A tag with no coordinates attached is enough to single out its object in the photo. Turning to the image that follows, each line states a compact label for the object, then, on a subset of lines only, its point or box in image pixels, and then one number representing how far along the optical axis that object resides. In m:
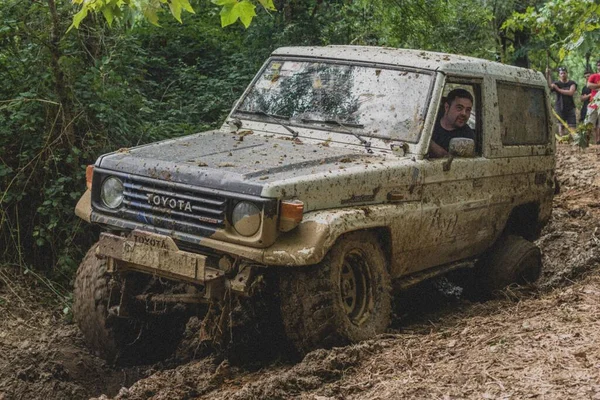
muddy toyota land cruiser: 5.28
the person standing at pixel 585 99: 18.19
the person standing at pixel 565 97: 19.14
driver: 6.54
